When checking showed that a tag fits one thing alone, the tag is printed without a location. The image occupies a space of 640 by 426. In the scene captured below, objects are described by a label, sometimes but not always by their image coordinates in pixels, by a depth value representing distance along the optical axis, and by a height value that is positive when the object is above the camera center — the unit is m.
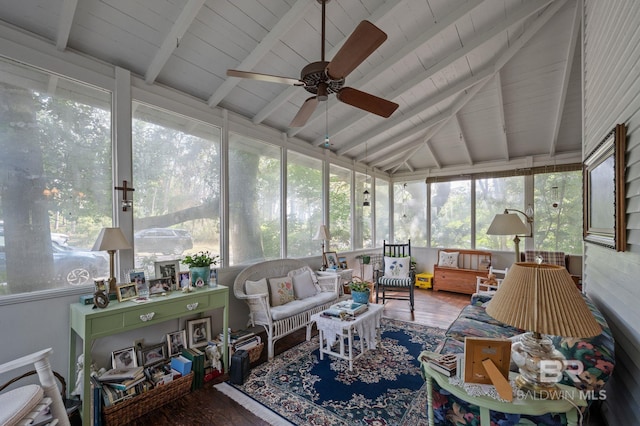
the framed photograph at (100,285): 2.19 -0.58
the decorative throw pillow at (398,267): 5.12 -1.05
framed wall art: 1.52 +0.11
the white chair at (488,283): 4.28 -1.18
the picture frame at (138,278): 2.44 -0.58
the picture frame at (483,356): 1.32 -0.71
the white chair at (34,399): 1.42 -1.01
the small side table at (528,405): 1.20 -0.87
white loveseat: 3.17 -1.10
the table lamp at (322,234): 4.44 -0.37
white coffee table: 2.78 -1.27
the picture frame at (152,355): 2.53 -1.34
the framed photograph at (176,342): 2.71 -1.30
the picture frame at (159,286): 2.49 -0.68
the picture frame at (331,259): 4.85 -0.85
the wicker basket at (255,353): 2.90 -1.50
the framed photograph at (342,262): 5.03 -0.96
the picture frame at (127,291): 2.28 -0.66
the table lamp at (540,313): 1.14 -0.45
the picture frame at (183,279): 2.70 -0.66
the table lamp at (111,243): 2.17 -0.24
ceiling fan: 1.63 +0.97
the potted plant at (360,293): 3.28 -0.98
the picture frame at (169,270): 2.68 -0.57
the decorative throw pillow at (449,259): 6.18 -1.10
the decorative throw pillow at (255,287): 3.35 -0.93
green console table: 1.96 -0.84
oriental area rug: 2.11 -1.58
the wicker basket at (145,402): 2.00 -1.48
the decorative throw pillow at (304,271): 4.02 -0.91
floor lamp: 3.34 -0.20
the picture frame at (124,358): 2.39 -1.28
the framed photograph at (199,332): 2.90 -1.28
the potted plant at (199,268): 2.81 -0.58
